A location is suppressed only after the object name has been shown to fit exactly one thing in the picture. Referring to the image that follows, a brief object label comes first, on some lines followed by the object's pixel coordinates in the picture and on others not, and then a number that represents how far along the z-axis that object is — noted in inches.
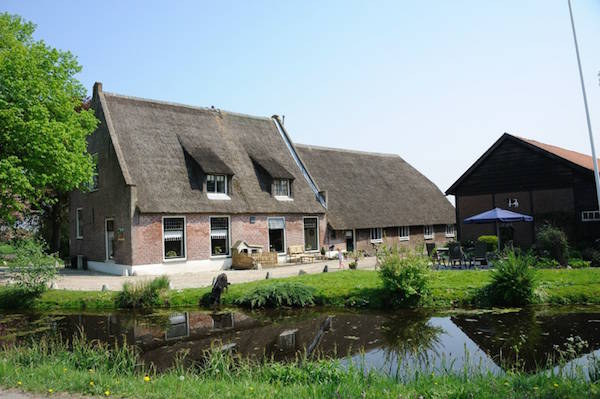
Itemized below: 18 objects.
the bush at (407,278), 509.7
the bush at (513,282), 483.2
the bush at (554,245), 733.9
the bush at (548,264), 717.3
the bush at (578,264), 716.0
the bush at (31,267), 574.2
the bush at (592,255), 729.6
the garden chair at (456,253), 767.7
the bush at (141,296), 566.9
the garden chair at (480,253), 773.9
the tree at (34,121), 776.3
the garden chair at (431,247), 856.2
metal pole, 685.9
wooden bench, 1062.4
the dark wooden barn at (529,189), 909.8
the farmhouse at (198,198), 893.8
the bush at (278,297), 547.8
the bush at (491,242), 966.4
